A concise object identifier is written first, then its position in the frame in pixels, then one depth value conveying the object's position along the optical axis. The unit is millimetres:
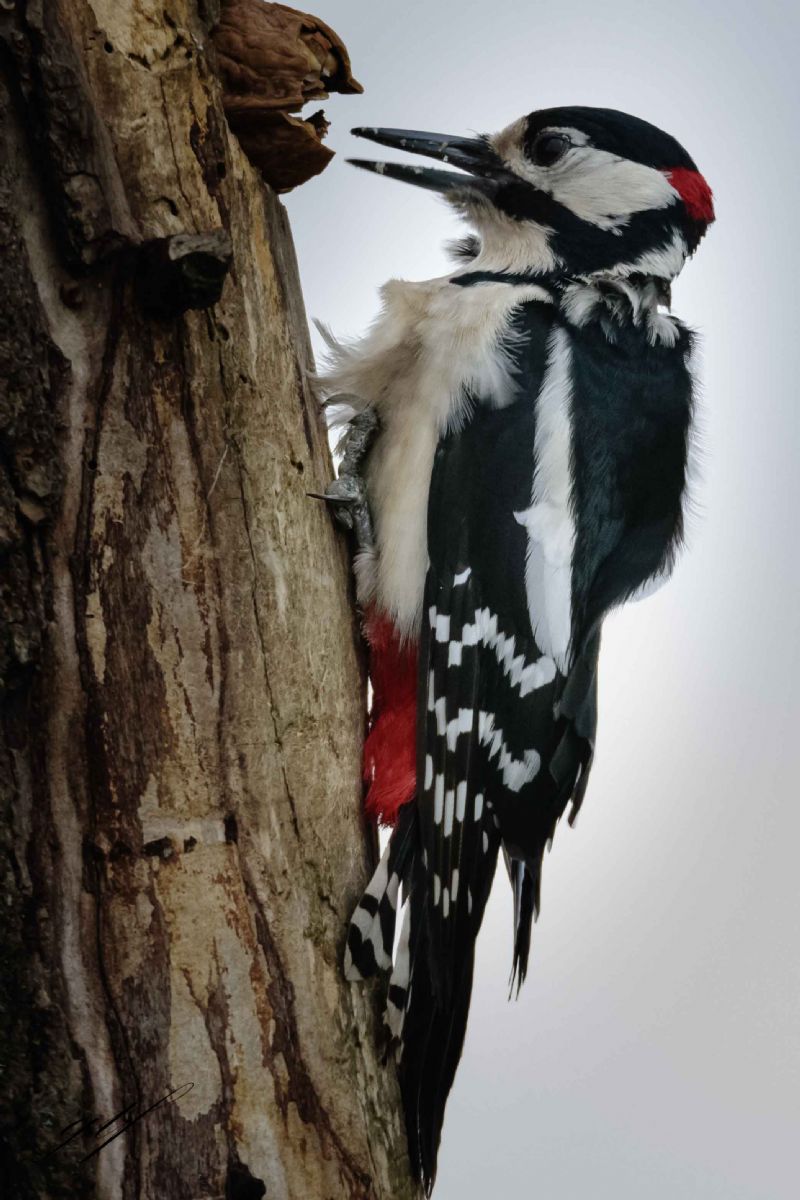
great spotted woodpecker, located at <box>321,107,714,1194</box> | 2627
